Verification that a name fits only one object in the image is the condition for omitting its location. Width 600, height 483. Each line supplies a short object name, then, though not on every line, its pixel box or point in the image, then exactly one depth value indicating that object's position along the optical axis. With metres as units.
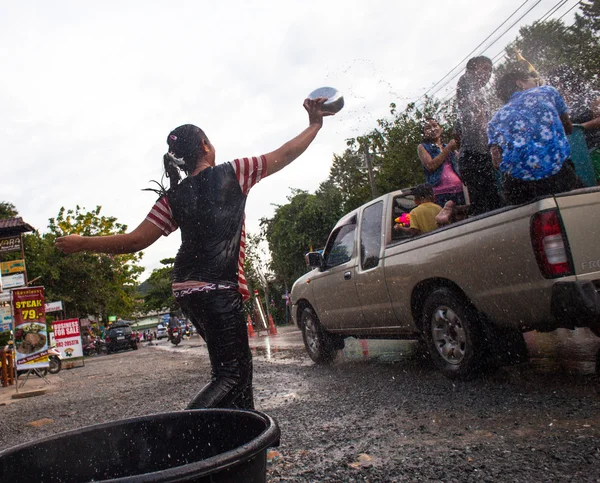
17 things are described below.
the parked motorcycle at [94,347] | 34.00
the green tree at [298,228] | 31.44
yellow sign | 19.61
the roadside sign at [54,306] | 24.55
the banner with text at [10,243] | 19.91
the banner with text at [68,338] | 17.81
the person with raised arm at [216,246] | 2.55
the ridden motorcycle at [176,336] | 25.17
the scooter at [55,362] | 16.36
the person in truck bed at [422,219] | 5.45
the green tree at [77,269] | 30.09
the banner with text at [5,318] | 14.63
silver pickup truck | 3.48
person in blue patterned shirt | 3.82
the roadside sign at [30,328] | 11.09
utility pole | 23.42
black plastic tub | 1.60
